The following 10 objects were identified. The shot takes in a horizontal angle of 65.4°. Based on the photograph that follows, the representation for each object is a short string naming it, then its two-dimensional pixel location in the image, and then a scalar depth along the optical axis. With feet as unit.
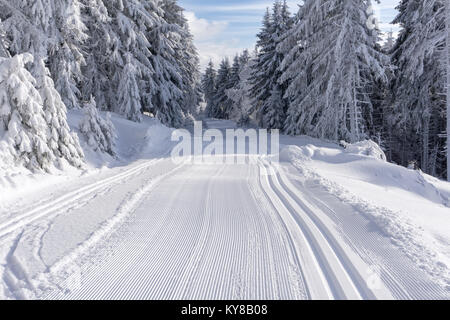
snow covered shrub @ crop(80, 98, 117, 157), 37.77
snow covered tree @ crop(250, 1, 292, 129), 88.43
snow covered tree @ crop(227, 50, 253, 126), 117.78
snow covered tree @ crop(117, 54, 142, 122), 63.16
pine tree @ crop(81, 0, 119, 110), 61.21
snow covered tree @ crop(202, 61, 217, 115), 222.48
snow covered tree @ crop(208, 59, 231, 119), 186.50
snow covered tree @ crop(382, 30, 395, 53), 101.08
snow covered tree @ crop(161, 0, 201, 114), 87.97
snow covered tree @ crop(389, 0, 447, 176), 55.06
